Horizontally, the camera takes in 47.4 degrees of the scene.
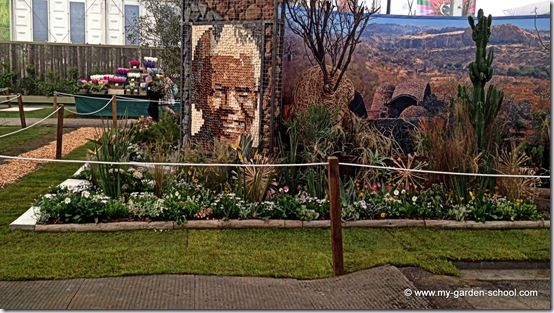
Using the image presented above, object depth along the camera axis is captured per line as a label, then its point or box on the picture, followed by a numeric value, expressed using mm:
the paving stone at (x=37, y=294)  4684
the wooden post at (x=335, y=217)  5504
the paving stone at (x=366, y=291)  4855
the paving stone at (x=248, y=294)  4793
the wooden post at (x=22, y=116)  14727
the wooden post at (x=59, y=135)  10849
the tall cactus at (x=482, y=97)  8203
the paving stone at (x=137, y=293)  4711
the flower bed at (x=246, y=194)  7070
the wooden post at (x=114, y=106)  12184
